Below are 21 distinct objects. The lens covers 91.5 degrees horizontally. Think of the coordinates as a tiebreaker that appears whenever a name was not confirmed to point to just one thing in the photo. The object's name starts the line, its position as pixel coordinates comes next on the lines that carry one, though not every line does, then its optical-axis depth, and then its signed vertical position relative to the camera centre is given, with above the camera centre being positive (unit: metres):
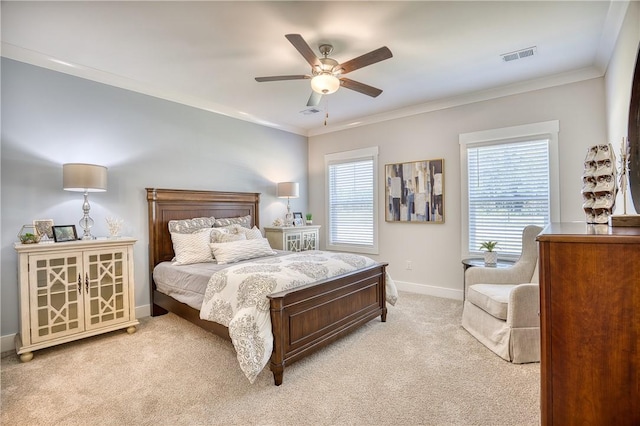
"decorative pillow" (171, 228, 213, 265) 3.50 -0.39
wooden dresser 1.04 -0.42
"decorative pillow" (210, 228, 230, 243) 3.77 -0.25
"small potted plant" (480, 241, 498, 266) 3.55 -0.54
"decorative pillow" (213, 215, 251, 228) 4.23 -0.12
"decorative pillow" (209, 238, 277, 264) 3.38 -0.43
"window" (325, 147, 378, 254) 5.12 +0.18
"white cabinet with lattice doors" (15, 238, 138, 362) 2.67 -0.71
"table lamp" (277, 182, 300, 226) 5.07 +0.36
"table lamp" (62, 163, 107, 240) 2.92 +0.34
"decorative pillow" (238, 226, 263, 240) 4.07 -0.27
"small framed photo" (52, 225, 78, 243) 2.94 -0.17
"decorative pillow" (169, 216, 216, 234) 3.82 -0.14
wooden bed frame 2.36 -0.79
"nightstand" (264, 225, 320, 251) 4.85 -0.41
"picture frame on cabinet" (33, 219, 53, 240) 2.93 -0.11
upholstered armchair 2.54 -0.87
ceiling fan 2.36 +1.19
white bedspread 2.17 -0.63
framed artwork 4.39 +0.27
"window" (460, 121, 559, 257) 3.62 +0.31
